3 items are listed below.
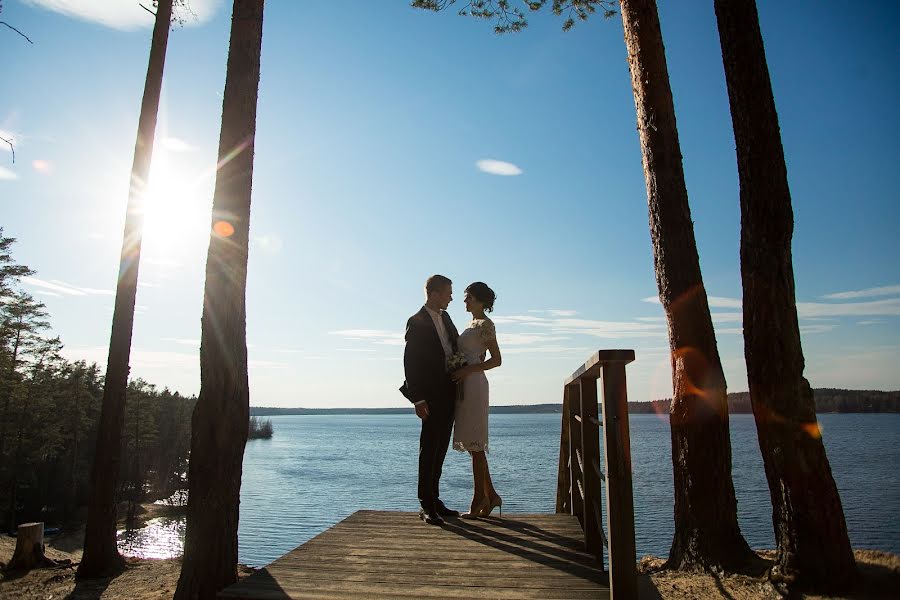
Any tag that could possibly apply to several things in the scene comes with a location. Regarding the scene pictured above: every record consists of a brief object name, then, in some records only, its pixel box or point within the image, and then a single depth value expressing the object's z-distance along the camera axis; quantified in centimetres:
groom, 488
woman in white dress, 502
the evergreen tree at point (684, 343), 500
